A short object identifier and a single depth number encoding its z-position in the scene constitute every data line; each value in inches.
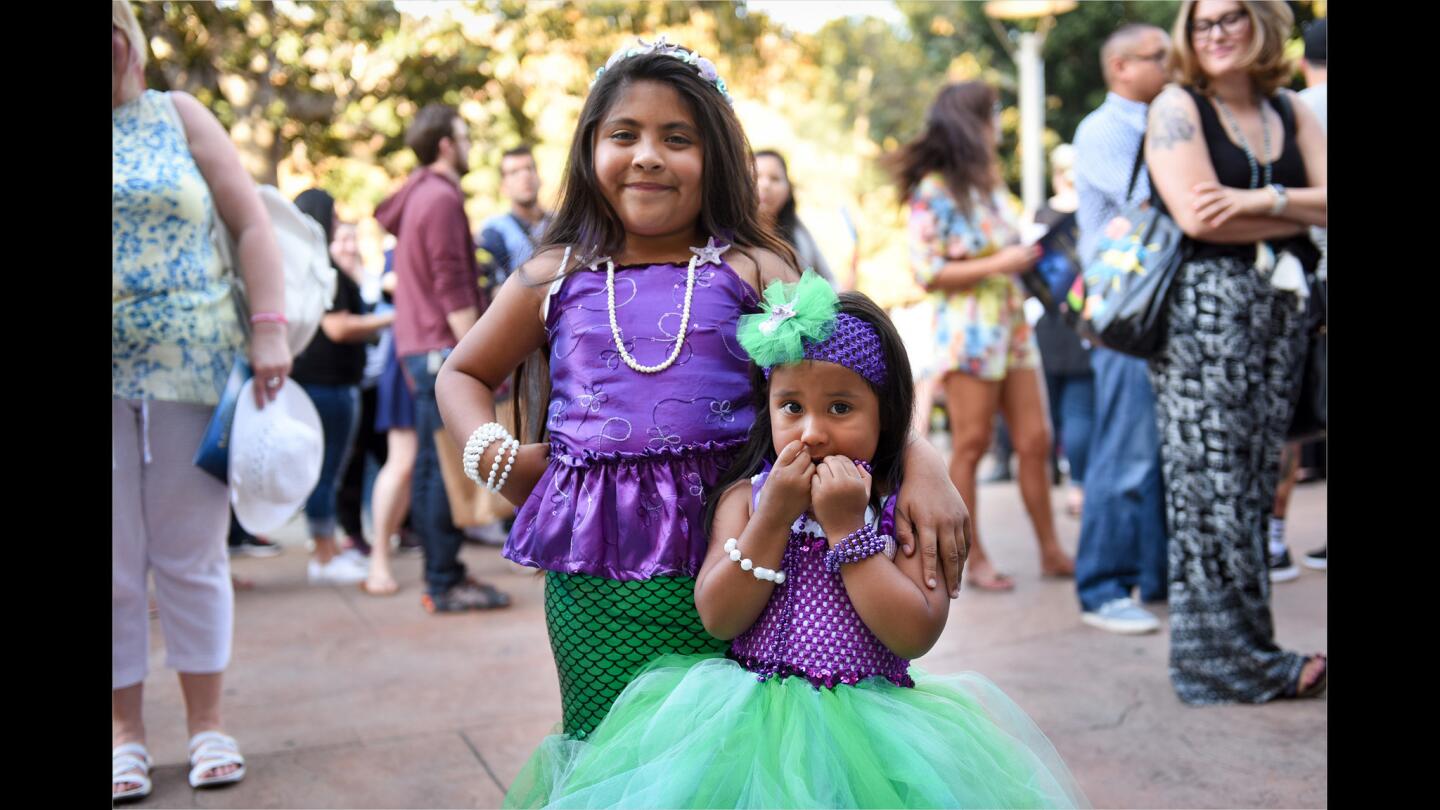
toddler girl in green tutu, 80.0
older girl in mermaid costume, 94.0
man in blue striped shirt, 198.4
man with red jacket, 215.5
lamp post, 550.0
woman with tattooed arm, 148.4
